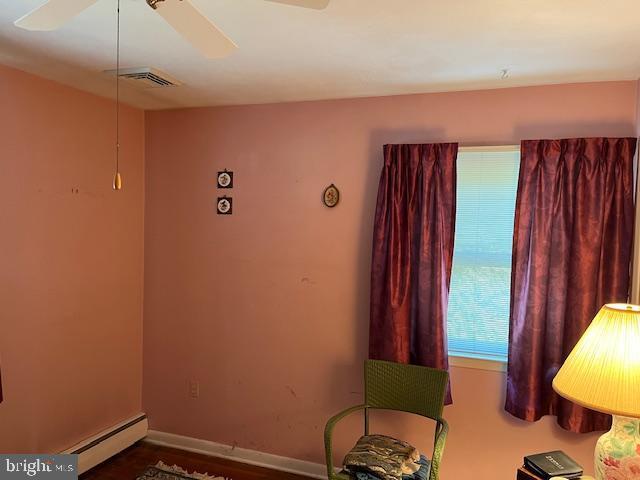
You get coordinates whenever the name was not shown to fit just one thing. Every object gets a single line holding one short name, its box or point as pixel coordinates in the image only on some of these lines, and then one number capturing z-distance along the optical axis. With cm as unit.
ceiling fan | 128
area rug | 302
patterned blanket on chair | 228
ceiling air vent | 251
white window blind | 272
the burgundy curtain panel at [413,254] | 271
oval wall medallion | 303
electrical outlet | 342
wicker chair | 255
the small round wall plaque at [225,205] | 329
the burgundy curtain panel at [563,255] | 242
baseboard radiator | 300
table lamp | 155
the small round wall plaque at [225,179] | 328
